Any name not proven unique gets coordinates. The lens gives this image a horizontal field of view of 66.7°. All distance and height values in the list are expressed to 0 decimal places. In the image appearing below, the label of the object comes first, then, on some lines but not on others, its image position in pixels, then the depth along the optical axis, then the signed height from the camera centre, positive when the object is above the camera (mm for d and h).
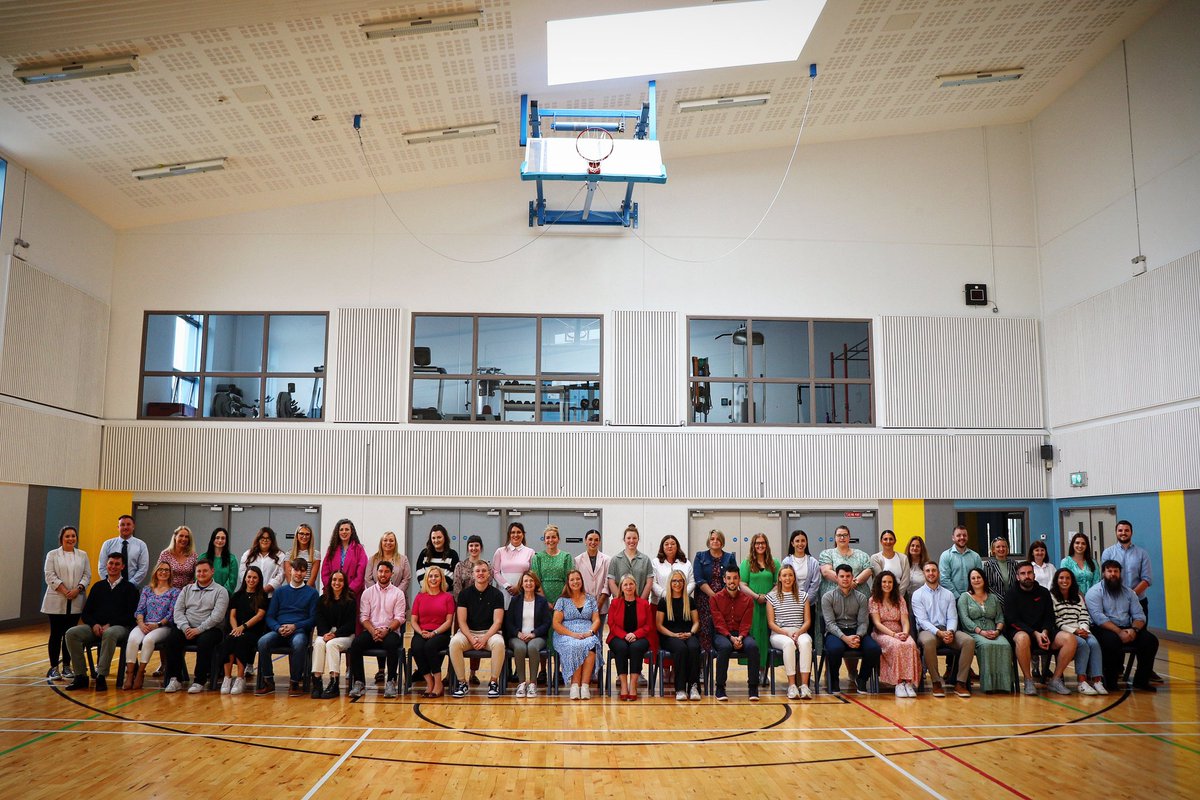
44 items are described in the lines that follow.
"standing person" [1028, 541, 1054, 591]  9203 -514
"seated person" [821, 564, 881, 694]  8297 -1025
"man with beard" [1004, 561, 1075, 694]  8383 -1030
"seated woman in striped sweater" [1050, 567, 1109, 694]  8375 -1000
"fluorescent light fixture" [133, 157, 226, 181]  12523 +4666
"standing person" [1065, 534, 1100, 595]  9242 -487
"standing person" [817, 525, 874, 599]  8805 -490
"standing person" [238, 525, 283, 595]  8953 -450
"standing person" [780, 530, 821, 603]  8930 -512
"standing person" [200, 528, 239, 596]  8859 -487
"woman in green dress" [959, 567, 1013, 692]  8352 -1064
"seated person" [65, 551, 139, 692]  8242 -1019
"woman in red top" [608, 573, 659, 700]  8195 -1072
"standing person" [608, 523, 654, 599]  9094 -515
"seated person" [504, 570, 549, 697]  8352 -1037
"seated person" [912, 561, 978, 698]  8398 -1038
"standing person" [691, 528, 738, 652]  8516 -528
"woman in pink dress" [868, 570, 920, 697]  8250 -1109
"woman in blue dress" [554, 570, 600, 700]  8250 -1110
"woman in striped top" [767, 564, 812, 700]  8336 -999
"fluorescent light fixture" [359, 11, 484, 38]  10180 +5422
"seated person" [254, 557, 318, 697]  8180 -1020
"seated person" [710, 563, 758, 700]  8188 -1043
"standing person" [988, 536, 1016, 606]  8930 -552
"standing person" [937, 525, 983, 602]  9203 -491
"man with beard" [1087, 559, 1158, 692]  8438 -1019
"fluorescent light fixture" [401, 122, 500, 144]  12758 +5277
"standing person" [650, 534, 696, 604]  9055 -520
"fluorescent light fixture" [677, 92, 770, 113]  12789 +5746
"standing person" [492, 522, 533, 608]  9172 -493
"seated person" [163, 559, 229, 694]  8242 -1026
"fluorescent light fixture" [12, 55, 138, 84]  9891 +4750
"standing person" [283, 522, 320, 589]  8883 -387
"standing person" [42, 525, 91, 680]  8562 -746
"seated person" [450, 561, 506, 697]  8195 -1028
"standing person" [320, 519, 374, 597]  8906 -451
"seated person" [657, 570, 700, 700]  8203 -1084
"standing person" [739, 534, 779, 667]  8570 -646
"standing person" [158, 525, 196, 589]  8828 -460
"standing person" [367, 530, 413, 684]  8586 -484
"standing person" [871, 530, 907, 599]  9289 -486
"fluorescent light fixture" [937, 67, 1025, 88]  12945 +6192
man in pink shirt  8148 -1022
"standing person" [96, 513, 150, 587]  8945 -406
